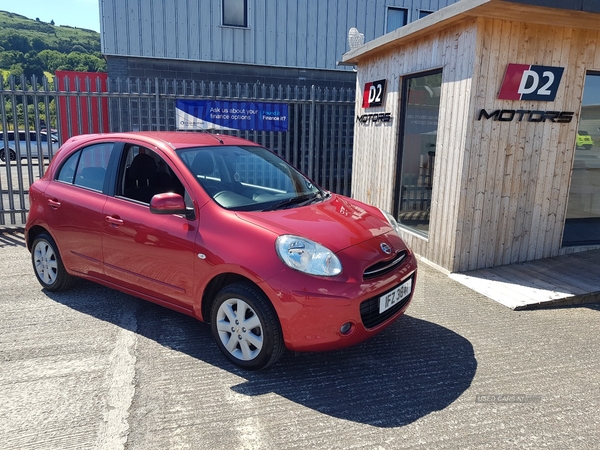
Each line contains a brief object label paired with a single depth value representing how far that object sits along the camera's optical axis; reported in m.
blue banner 8.95
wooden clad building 5.37
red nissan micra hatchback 3.21
